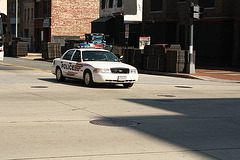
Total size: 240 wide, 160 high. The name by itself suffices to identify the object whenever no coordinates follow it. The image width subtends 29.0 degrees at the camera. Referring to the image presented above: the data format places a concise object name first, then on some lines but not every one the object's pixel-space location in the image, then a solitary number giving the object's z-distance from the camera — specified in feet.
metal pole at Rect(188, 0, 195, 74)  94.53
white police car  57.36
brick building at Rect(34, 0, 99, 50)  219.00
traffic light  92.43
